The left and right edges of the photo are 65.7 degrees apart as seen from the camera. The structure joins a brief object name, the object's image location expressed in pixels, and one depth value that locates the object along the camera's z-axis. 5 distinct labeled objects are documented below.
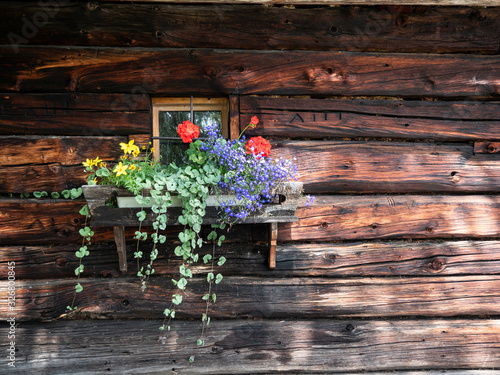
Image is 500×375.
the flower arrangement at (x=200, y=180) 1.88
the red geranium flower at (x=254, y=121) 2.11
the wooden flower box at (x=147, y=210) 1.93
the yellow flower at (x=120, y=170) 1.86
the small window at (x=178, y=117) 2.34
